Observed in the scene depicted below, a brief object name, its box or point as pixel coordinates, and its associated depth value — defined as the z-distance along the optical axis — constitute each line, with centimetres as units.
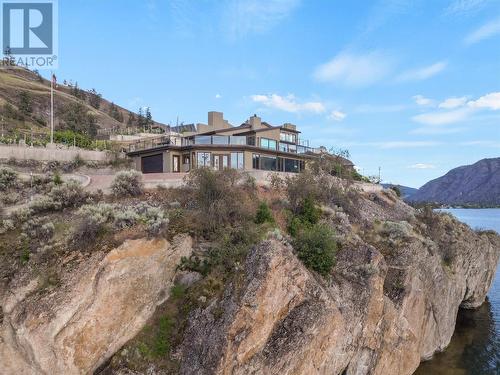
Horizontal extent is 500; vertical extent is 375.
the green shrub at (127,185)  2647
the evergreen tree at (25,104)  7956
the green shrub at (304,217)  2467
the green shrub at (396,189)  5353
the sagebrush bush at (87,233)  1828
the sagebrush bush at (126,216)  1906
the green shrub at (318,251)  1964
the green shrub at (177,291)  1884
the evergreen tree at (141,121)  10666
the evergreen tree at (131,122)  10841
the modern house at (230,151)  3741
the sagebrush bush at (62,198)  2302
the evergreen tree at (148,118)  10938
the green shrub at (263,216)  2361
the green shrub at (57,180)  2812
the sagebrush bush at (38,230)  1936
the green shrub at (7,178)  2708
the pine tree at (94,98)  12660
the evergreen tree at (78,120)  7262
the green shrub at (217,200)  2188
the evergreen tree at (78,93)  11907
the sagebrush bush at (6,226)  2048
